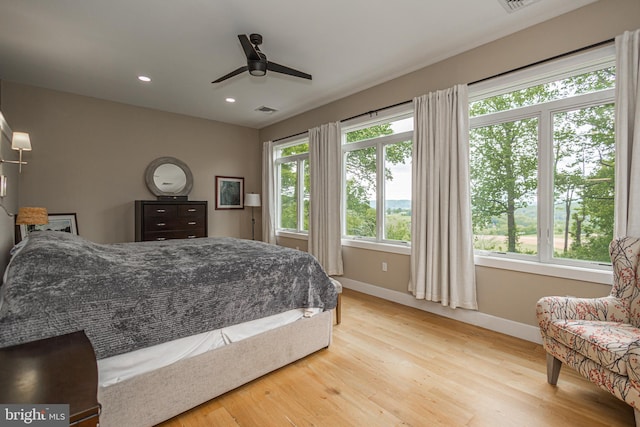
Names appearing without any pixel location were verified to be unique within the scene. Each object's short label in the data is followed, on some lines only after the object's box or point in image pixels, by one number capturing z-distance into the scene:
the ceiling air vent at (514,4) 2.37
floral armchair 1.52
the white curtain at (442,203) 3.02
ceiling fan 2.49
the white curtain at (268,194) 5.82
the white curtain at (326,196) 4.48
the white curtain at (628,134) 2.10
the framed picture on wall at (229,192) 5.79
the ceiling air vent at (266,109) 5.02
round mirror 4.97
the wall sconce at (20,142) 2.95
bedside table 0.89
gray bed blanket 1.35
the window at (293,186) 5.45
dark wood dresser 4.46
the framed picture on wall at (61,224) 3.98
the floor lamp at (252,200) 5.76
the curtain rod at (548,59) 2.30
